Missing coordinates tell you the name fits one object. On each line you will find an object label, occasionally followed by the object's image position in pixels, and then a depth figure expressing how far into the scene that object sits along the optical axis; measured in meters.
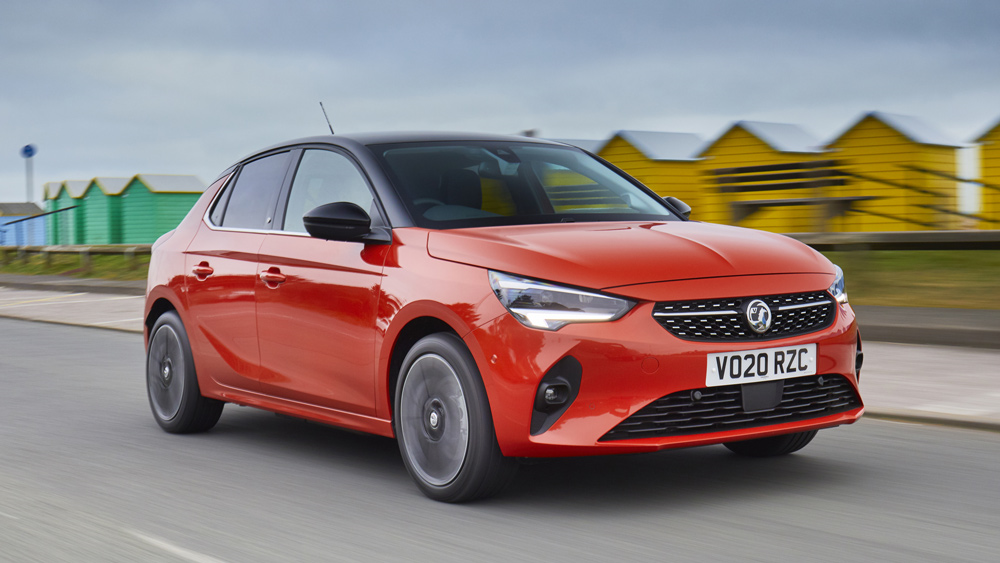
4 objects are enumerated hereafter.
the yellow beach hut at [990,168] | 20.80
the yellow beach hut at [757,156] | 20.38
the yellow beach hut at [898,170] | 21.36
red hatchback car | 4.48
